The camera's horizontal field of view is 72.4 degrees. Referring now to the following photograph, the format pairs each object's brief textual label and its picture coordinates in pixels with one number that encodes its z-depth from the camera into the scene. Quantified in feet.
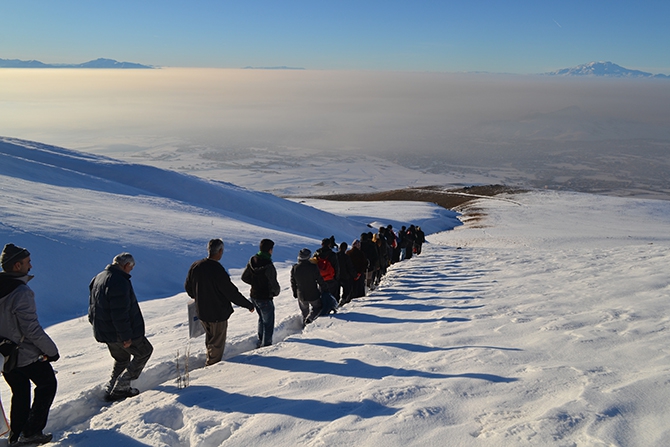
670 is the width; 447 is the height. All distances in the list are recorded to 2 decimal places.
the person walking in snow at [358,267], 35.01
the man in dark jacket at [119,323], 16.72
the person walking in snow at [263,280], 22.52
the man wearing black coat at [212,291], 19.71
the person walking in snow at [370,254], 38.17
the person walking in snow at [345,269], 32.76
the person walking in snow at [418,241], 66.78
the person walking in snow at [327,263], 29.66
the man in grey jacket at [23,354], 13.53
